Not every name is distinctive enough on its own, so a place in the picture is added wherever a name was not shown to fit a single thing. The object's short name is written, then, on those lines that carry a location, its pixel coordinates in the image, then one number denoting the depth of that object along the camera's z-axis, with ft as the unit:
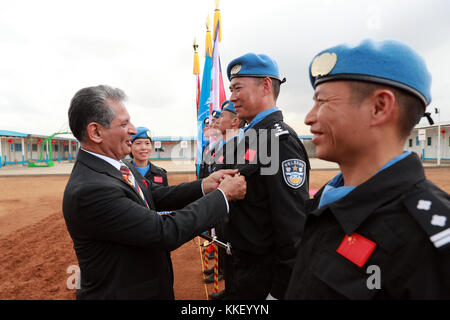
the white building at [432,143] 84.64
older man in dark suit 5.03
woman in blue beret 16.61
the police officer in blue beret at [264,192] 6.18
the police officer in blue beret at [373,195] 2.45
